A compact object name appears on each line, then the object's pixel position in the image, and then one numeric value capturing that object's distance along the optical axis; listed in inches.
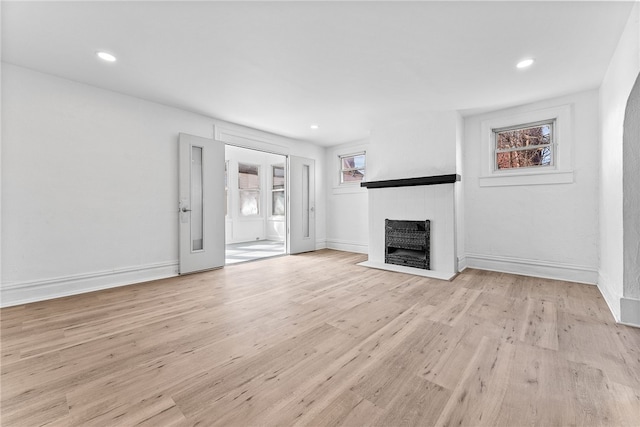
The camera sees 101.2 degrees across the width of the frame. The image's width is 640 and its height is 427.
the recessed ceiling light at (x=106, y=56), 102.4
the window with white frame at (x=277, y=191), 338.6
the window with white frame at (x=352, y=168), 245.7
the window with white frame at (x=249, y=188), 321.1
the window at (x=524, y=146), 154.5
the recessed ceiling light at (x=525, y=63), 108.2
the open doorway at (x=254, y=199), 309.6
